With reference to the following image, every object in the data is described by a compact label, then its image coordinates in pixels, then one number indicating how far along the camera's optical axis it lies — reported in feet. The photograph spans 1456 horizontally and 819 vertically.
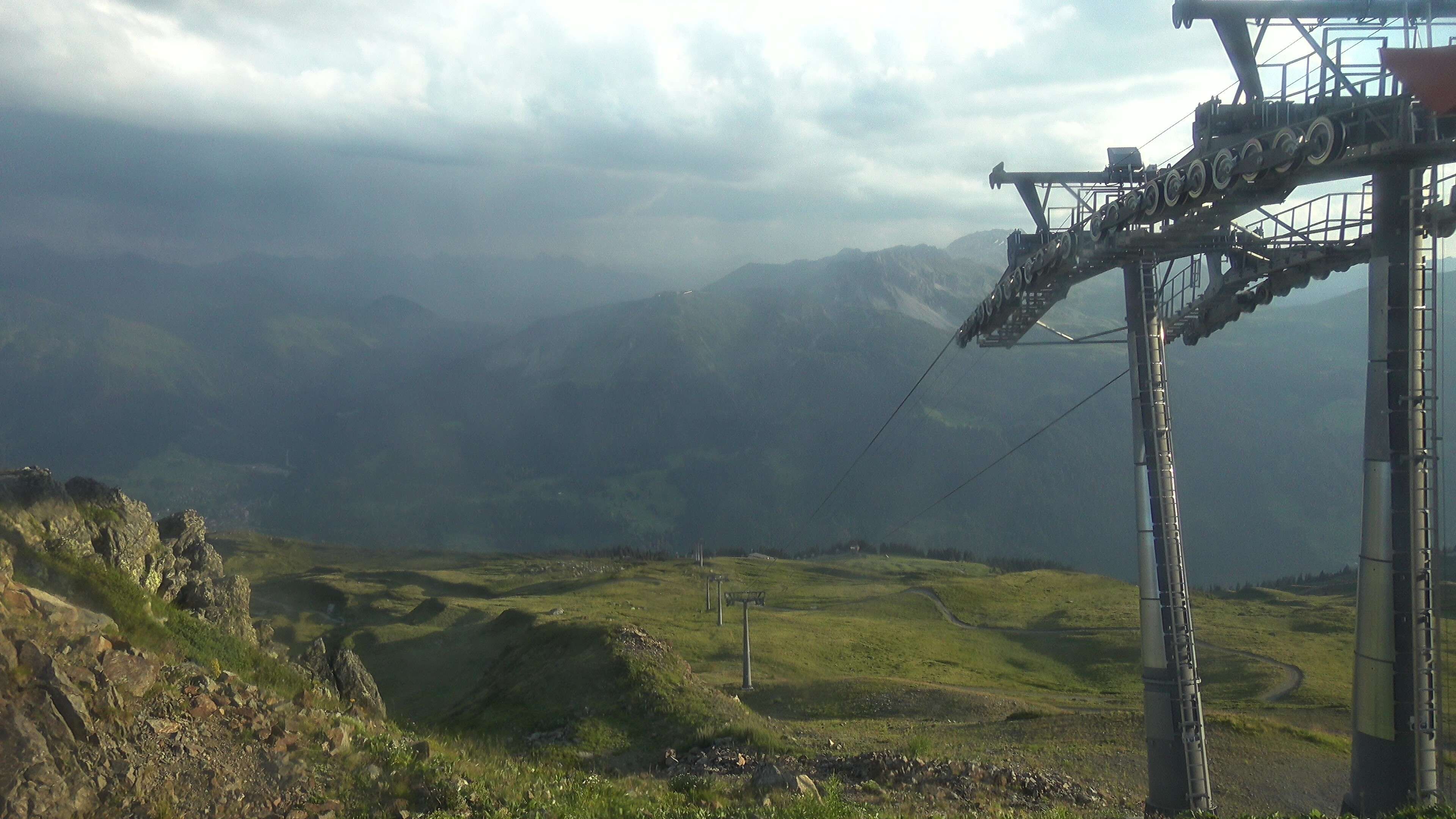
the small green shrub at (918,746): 91.71
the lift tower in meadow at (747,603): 187.93
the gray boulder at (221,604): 82.99
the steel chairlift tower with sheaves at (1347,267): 50.42
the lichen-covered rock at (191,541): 94.22
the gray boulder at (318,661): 88.33
